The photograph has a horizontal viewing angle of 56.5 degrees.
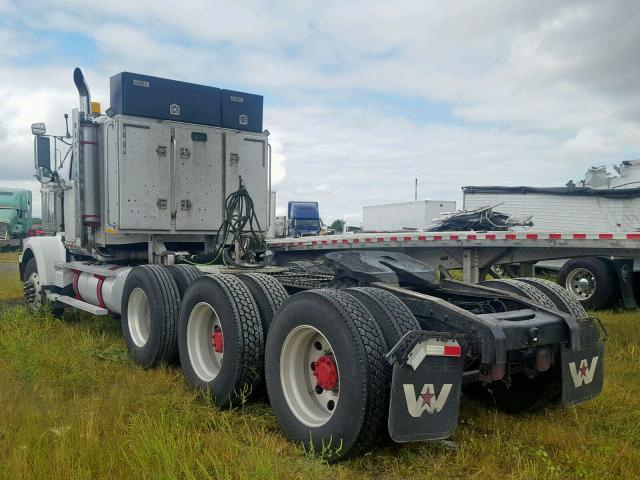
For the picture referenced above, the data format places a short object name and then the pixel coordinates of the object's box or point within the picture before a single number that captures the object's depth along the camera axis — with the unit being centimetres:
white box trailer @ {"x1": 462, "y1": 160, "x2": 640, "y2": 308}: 1334
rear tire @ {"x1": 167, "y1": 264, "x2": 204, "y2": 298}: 565
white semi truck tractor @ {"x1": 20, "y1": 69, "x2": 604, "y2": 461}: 328
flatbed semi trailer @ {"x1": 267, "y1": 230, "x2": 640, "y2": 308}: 696
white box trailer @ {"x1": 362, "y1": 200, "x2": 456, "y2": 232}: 2697
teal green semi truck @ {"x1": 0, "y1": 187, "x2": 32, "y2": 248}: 2728
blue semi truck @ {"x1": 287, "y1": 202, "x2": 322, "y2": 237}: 3152
